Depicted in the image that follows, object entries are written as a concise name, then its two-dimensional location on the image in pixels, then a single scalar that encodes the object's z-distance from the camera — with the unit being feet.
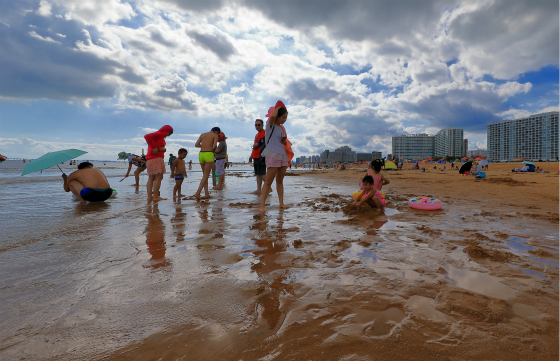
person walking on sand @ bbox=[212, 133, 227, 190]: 28.07
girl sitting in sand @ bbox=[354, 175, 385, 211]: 16.00
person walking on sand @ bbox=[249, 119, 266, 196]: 23.04
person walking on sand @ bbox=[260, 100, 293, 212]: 15.93
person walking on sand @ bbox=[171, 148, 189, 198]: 23.13
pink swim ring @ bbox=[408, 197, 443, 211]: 16.52
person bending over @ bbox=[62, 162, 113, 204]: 19.69
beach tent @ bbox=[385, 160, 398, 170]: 92.27
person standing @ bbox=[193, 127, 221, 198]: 22.97
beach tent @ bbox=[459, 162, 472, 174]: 55.36
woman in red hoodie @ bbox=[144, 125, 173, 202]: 20.54
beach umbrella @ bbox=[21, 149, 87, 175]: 18.04
